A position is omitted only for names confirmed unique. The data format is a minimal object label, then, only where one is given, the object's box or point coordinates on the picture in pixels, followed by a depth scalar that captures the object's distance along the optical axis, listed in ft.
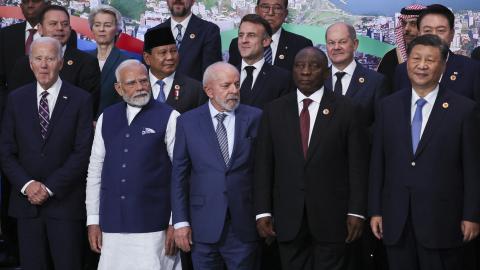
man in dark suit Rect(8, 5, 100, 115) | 39.86
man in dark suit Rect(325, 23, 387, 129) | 37.50
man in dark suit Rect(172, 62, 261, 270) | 33.45
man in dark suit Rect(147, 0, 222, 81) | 42.70
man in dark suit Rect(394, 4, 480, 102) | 35.78
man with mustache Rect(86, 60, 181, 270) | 34.17
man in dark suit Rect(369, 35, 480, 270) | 30.81
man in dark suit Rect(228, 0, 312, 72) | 43.01
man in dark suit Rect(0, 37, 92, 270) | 35.65
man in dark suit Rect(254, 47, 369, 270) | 32.45
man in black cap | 38.17
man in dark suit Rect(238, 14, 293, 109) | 39.04
